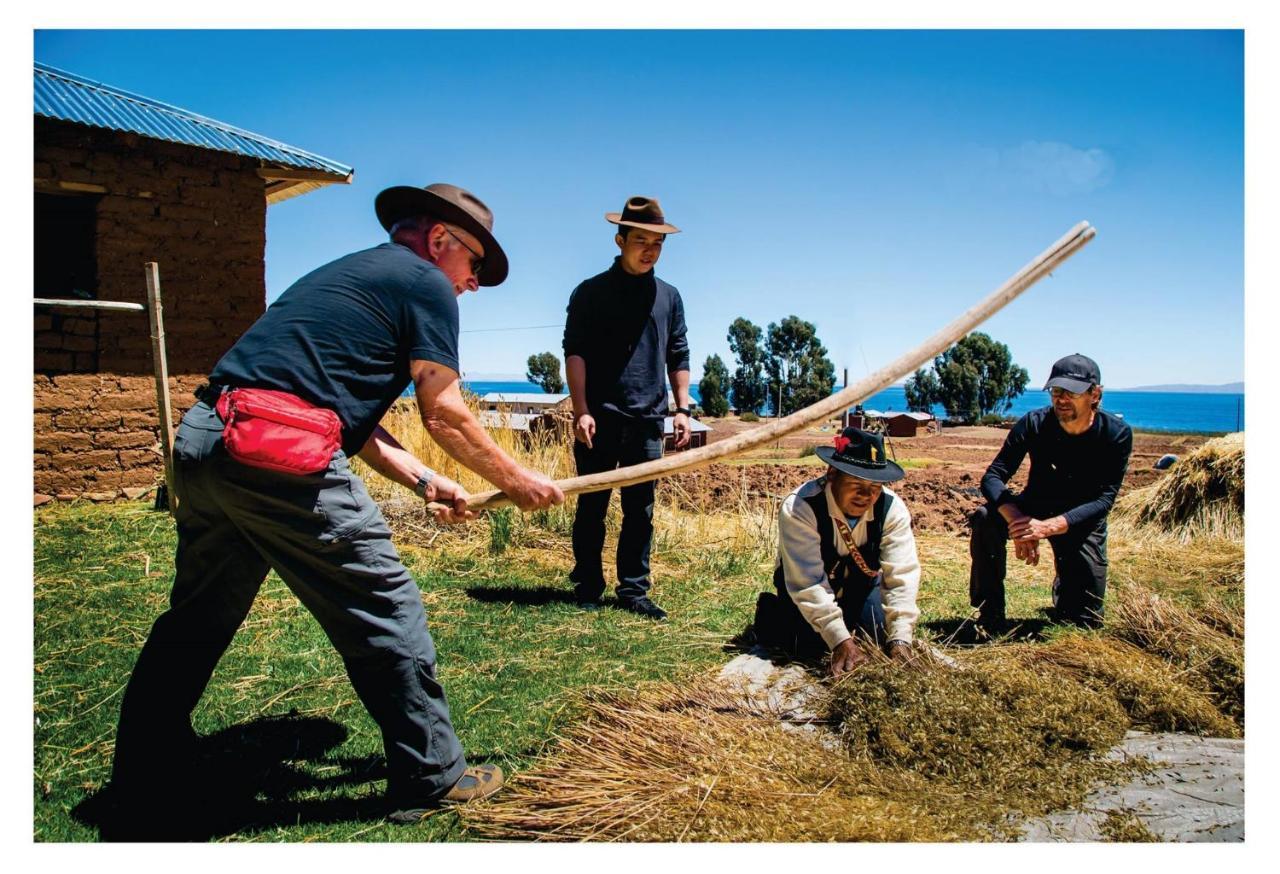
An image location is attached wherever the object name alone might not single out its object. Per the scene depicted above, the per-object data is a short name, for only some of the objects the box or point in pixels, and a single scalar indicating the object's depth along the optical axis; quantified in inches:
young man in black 180.9
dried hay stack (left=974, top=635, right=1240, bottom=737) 121.6
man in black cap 166.2
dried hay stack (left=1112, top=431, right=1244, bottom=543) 259.9
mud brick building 290.8
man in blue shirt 92.4
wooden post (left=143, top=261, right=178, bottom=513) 234.8
